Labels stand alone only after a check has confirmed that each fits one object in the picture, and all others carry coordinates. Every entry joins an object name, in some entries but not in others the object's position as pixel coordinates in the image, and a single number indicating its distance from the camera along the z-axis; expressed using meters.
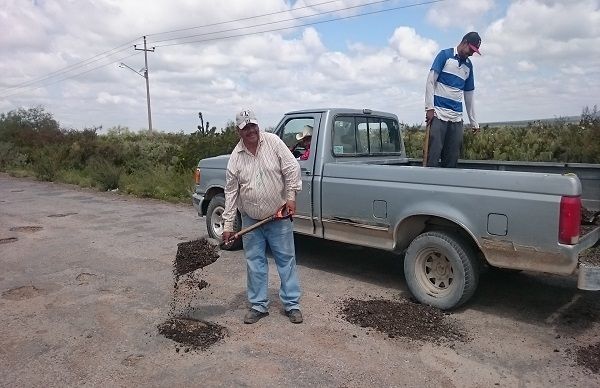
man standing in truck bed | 5.91
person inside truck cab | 6.04
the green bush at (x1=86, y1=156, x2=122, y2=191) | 15.81
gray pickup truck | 4.02
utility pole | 44.34
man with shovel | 4.44
